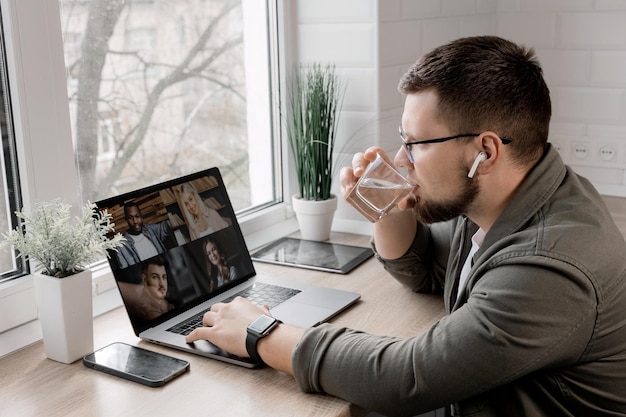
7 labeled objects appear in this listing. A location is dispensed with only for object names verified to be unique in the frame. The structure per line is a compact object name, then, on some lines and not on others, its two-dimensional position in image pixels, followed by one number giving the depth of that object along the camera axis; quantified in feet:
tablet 6.35
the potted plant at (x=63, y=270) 4.49
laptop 4.95
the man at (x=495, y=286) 3.85
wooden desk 4.09
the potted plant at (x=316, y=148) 6.82
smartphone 4.38
